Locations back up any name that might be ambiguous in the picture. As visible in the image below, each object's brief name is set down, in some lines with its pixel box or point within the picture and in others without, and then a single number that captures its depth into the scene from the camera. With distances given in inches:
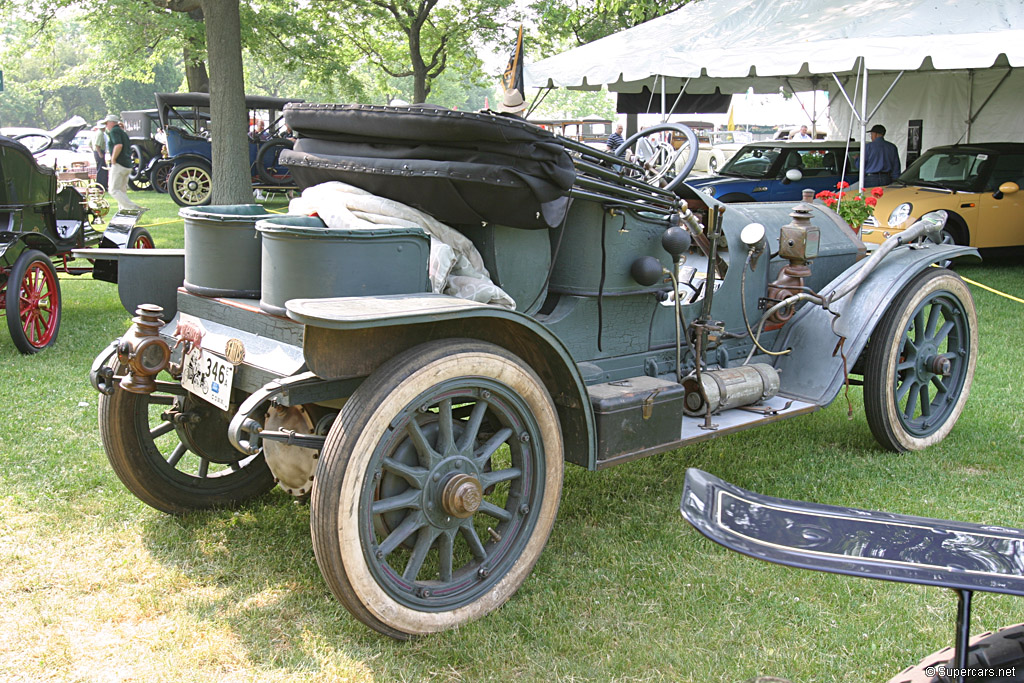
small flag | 146.9
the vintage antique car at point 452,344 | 110.8
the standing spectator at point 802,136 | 879.1
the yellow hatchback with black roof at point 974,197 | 427.2
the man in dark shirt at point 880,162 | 499.8
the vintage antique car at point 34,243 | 259.6
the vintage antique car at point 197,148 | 731.4
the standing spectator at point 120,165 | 601.6
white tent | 396.8
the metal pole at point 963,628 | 56.6
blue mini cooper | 507.2
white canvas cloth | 127.7
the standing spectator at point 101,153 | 806.3
